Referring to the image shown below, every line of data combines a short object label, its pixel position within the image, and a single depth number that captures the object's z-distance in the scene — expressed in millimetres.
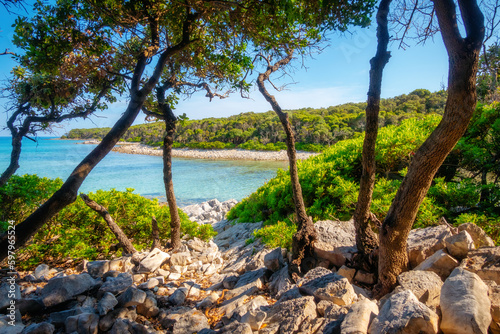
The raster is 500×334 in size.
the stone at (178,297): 3383
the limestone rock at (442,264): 2457
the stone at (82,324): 2430
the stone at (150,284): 3618
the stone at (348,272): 3137
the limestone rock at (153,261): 4203
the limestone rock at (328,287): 2336
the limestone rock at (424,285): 2131
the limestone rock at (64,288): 2774
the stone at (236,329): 2105
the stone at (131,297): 2834
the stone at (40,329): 2209
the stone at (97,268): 3743
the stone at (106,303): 2630
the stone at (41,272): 3689
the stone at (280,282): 3168
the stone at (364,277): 3035
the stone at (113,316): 2557
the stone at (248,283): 3398
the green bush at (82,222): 4191
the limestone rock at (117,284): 3100
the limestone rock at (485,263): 2207
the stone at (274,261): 3867
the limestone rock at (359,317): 1753
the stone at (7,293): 2568
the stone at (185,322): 2572
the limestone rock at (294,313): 2107
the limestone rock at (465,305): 1566
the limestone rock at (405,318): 1605
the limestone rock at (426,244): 2815
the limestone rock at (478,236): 2709
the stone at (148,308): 2957
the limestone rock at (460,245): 2506
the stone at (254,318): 2295
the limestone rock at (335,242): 3463
